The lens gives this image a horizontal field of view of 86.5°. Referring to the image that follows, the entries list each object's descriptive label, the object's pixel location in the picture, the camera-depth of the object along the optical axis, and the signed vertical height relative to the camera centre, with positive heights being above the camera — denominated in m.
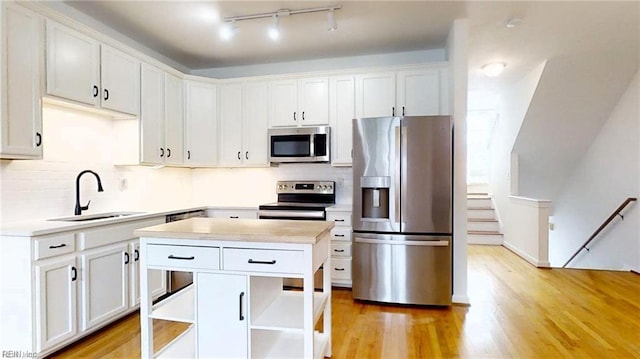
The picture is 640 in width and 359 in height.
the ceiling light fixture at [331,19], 2.92 +1.35
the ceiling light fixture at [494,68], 4.36 +1.39
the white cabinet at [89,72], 2.48 +0.84
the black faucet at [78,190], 2.89 -0.13
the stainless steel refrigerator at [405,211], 3.13 -0.34
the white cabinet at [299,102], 3.97 +0.87
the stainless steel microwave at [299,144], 3.90 +0.36
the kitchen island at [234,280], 1.77 -0.57
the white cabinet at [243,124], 4.14 +0.62
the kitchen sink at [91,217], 2.73 -0.37
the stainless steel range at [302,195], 3.76 -0.25
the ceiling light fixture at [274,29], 3.01 +1.31
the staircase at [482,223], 6.01 -0.86
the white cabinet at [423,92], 3.64 +0.90
